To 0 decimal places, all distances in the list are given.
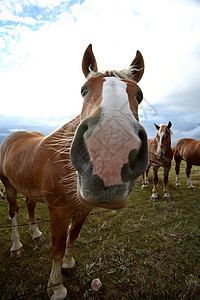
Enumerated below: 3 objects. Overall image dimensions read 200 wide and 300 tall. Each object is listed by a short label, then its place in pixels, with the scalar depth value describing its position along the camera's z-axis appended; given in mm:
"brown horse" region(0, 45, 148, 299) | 950
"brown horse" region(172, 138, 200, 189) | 7324
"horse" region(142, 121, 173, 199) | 6168
